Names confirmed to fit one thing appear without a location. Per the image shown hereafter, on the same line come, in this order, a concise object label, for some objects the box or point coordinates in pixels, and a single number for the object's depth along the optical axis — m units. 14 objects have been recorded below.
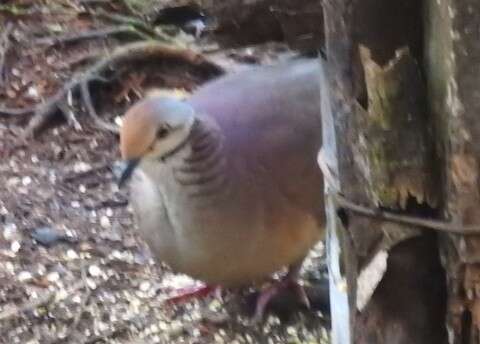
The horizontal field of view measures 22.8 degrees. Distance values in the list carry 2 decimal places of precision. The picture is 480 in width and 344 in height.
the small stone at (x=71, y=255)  2.50
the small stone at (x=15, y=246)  2.54
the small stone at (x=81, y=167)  2.85
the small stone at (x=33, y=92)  3.21
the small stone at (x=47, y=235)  2.56
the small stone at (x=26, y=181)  2.81
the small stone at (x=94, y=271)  2.43
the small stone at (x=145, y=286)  2.38
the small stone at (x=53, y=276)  2.43
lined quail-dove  2.01
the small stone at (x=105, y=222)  2.62
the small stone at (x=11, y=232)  2.59
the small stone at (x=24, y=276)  2.43
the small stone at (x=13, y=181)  2.80
